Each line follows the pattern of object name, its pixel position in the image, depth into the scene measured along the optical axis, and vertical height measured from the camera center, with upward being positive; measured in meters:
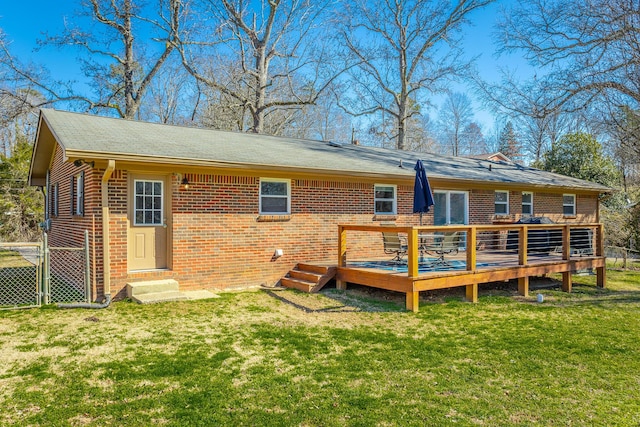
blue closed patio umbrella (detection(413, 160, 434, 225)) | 9.16 +0.47
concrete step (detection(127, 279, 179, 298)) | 8.02 -1.34
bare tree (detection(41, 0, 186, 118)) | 21.09 +8.60
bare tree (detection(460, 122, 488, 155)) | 46.28 +8.22
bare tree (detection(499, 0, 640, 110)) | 12.69 +5.65
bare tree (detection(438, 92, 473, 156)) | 44.19 +9.81
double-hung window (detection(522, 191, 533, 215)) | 15.27 +0.43
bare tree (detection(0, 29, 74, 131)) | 19.67 +6.04
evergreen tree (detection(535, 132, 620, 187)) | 23.77 +3.08
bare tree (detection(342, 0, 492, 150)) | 25.66 +10.24
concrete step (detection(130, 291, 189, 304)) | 7.82 -1.49
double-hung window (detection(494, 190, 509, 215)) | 14.34 +0.43
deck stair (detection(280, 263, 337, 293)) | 9.34 -1.38
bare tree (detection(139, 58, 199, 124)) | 28.97 +7.81
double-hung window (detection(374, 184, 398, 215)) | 11.71 +0.43
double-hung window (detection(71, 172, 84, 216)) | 8.99 +0.45
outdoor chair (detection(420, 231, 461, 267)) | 9.03 -0.67
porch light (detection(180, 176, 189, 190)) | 8.78 +0.65
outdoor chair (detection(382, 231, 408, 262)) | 9.12 -0.61
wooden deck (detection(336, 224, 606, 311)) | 8.06 -1.11
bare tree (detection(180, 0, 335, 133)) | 22.17 +8.82
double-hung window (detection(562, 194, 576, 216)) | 16.65 +0.43
